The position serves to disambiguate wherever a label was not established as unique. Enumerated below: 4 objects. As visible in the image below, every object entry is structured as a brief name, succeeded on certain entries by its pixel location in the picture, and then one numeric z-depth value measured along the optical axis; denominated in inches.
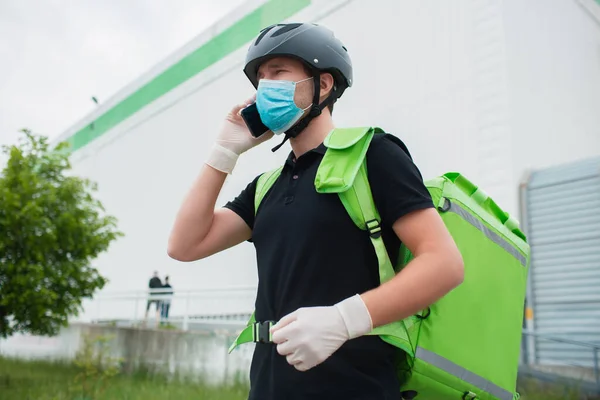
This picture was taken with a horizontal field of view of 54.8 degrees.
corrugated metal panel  313.1
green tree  345.4
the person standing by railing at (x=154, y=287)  504.9
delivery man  60.0
